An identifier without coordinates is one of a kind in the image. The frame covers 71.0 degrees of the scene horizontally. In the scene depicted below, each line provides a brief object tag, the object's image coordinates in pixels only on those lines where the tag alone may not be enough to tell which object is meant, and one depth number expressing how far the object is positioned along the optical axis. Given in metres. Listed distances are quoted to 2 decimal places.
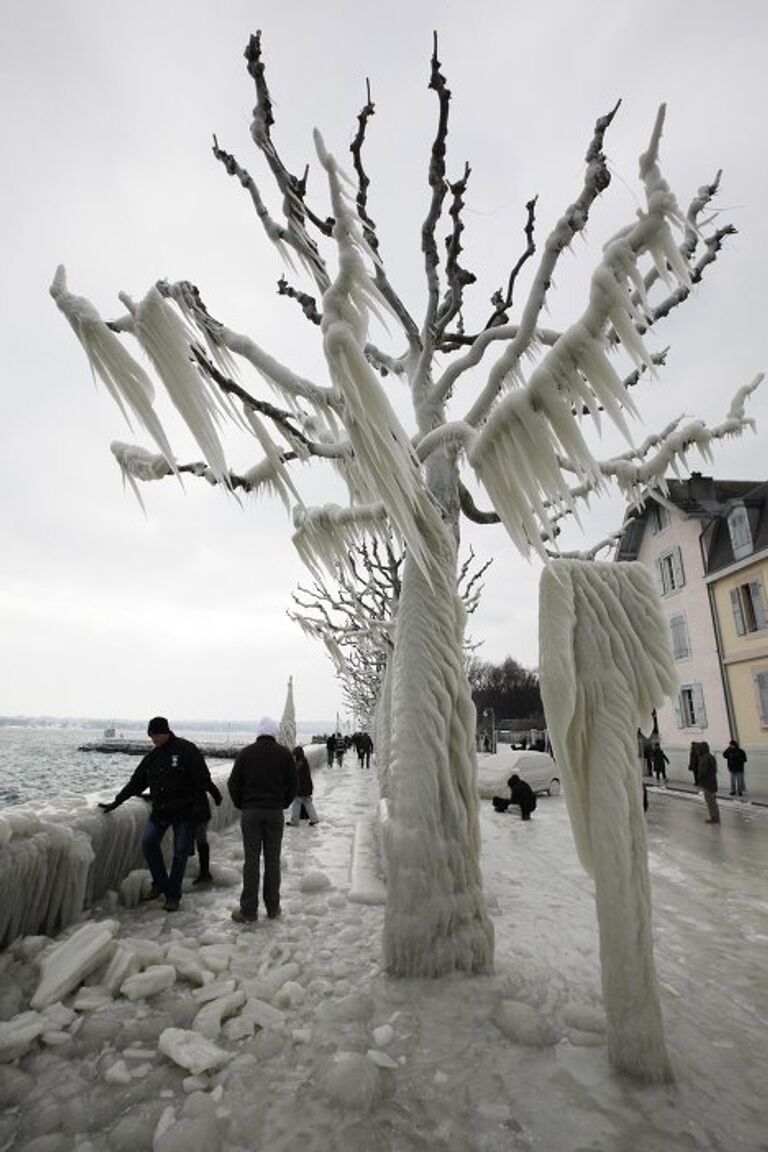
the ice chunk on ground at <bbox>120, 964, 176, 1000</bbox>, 3.13
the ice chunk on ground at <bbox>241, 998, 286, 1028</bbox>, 2.92
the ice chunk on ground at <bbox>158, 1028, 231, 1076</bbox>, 2.51
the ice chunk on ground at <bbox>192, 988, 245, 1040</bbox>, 2.82
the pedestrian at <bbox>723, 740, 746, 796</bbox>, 15.10
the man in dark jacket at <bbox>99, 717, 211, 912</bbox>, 4.73
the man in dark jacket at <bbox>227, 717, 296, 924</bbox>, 4.69
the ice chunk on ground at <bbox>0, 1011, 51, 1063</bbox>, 2.60
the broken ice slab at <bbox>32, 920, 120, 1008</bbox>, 3.05
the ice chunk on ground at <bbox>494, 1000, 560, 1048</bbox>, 2.80
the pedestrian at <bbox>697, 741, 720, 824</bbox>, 10.97
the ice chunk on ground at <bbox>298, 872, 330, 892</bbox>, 5.41
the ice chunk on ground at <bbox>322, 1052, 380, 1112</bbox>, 2.33
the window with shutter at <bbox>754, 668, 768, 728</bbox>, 16.23
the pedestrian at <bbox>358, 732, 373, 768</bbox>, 27.44
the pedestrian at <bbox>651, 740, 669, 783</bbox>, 18.89
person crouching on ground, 10.85
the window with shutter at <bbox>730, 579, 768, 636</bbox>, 16.69
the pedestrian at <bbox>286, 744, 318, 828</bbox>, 9.36
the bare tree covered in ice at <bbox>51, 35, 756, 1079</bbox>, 2.81
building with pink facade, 17.48
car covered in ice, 13.91
